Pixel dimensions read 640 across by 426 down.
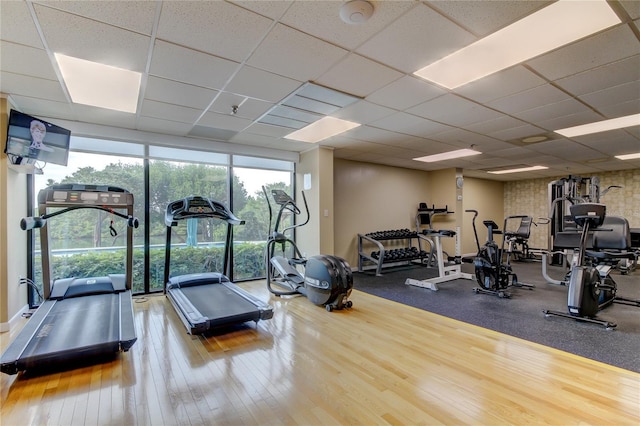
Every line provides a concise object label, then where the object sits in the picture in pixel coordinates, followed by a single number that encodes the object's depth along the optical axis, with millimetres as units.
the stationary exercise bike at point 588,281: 3521
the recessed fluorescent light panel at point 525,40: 2109
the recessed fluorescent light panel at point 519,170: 8173
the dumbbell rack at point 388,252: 6934
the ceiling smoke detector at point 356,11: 1984
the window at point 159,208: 4535
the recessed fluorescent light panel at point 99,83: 2912
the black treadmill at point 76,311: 2420
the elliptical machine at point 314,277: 4023
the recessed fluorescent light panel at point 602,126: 4289
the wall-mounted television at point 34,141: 3238
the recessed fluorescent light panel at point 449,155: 6484
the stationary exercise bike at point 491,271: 4816
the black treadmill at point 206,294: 3214
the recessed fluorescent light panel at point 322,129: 4709
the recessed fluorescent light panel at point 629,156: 6568
